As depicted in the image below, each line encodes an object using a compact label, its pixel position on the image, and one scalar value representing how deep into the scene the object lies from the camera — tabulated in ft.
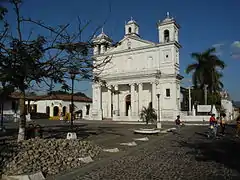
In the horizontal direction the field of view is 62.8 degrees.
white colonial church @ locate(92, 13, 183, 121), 101.91
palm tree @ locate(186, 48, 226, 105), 105.47
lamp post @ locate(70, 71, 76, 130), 22.99
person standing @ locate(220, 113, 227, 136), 45.38
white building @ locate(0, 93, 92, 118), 122.78
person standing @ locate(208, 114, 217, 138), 39.74
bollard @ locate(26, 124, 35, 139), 27.82
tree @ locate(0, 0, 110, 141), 19.93
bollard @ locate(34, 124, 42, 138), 29.37
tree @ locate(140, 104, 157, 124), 66.45
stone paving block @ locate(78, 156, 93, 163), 19.54
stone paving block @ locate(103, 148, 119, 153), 25.25
